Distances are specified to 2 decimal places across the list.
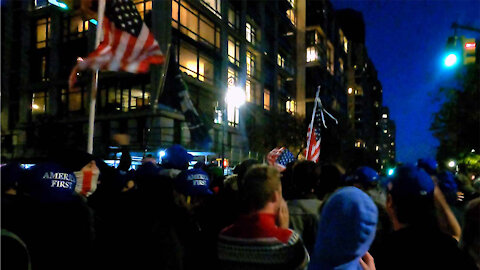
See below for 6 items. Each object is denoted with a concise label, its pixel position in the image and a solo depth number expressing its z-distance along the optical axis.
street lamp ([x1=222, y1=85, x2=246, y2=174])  31.50
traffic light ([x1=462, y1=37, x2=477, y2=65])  10.92
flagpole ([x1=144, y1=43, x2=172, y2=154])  5.33
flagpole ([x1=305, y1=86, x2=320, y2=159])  10.05
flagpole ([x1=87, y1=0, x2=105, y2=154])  6.03
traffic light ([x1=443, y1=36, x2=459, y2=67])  11.30
